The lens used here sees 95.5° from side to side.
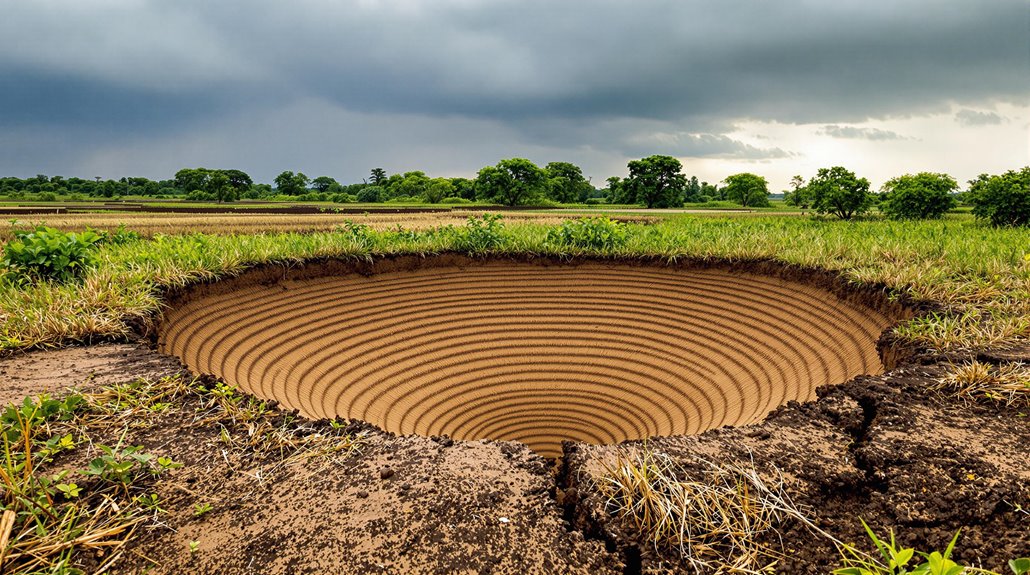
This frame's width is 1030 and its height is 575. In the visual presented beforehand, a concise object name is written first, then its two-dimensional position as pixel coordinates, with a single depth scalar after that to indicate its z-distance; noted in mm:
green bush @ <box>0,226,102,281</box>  5875
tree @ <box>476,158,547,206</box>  49938
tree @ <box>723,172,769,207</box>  67625
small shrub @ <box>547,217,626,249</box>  9367
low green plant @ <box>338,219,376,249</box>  8625
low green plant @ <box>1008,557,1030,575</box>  1245
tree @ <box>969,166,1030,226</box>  12719
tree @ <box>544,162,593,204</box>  65044
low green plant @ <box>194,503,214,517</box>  2246
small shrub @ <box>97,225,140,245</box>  8505
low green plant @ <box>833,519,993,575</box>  1408
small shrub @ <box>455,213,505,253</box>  9188
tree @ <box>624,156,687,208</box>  52219
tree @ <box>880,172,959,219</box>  16812
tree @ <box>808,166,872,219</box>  17812
